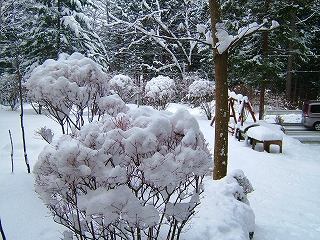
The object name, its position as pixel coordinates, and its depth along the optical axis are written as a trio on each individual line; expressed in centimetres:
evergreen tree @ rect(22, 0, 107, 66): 1356
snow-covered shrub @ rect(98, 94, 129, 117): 362
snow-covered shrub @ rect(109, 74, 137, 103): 1358
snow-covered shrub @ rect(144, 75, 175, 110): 1366
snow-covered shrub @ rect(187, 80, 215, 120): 1430
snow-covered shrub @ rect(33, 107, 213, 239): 191
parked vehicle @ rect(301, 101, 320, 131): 1162
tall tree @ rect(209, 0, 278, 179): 393
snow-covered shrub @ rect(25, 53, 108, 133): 395
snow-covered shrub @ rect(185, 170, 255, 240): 292
